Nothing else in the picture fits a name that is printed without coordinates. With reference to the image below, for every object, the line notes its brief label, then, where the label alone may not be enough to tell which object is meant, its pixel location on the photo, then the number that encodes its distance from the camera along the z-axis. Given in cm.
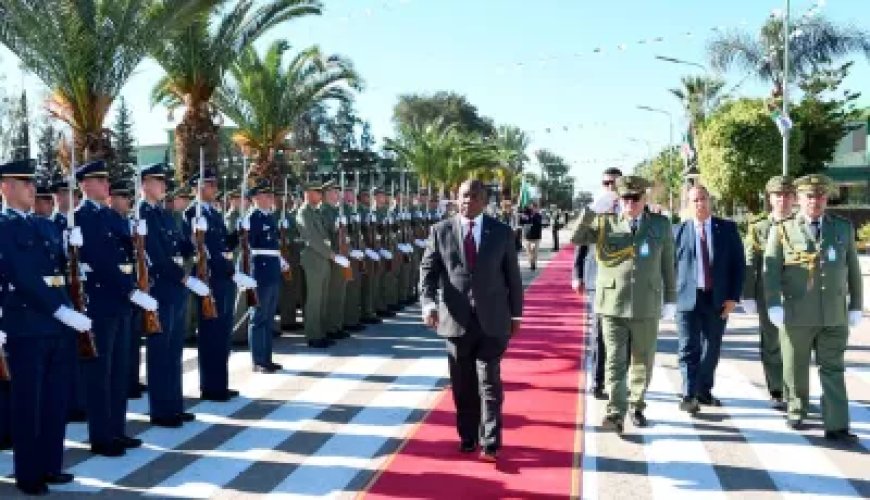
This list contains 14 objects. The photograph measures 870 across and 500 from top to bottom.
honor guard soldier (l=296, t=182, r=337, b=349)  1105
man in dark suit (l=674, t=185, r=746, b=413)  768
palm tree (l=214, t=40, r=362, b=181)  2112
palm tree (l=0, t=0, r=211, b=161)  1333
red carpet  561
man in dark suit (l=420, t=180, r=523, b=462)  613
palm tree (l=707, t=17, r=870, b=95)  3150
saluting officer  691
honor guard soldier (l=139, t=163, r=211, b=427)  716
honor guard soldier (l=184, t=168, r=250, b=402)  809
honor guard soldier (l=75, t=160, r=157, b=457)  632
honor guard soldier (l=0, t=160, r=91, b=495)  547
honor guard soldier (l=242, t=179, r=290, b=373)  934
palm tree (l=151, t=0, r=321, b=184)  1684
